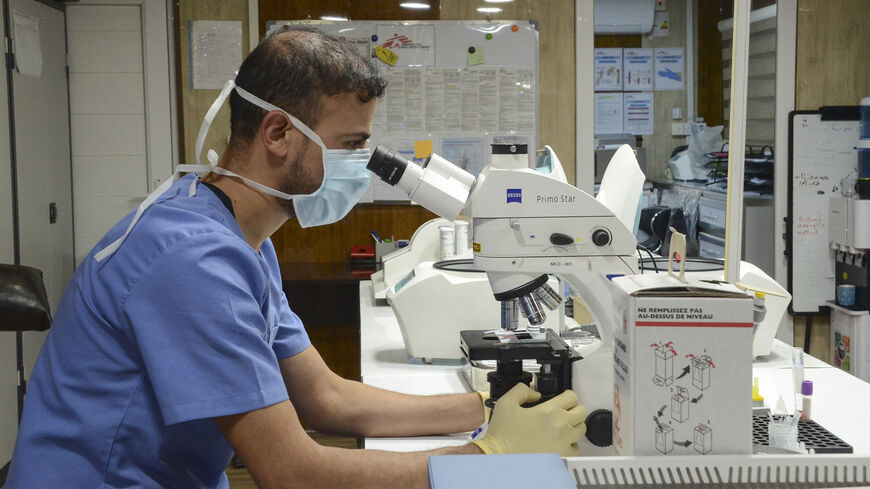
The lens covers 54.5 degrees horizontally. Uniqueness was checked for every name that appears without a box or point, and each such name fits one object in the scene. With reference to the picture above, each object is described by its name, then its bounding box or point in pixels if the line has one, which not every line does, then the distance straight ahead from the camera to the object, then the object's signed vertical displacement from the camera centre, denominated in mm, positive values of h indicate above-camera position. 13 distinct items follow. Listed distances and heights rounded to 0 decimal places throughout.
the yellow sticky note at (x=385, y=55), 4188 +587
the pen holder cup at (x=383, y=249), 4012 -357
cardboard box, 1067 -252
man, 1124 -223
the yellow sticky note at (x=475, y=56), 4211 +582
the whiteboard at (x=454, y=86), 4191 +436
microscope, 1480 -133
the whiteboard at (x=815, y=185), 4250 -71
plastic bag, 4512 +154
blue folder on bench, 843 -309
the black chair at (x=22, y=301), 1647 -246
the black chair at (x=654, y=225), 4172 -266
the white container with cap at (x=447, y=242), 3096 -251
